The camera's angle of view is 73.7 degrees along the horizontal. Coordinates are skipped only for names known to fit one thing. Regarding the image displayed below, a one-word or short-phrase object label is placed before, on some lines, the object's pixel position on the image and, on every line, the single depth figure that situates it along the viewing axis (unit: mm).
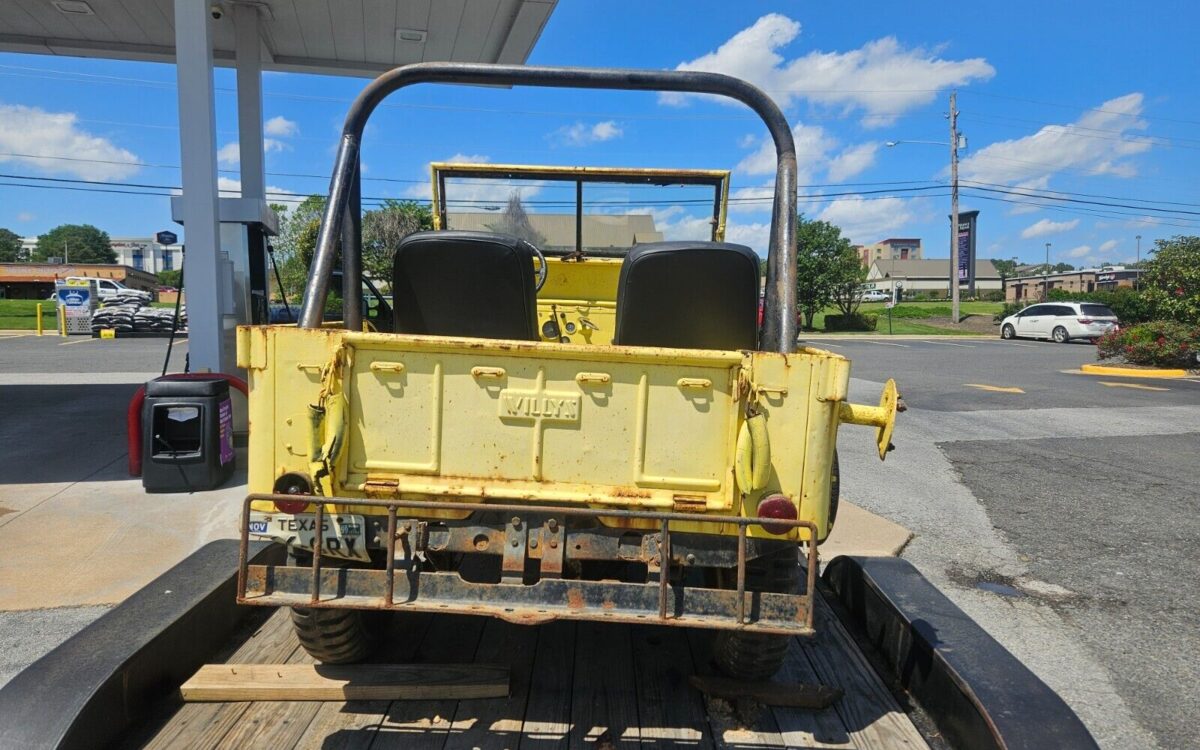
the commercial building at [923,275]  96062
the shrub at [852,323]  36844
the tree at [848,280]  36094
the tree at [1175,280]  19297
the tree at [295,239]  37375
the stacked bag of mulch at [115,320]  27406
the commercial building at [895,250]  127250
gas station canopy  8445
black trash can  6145
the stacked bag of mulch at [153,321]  27734
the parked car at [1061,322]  28028
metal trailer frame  2381
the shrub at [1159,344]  17922
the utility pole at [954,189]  39491
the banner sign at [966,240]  41375
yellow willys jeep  2525
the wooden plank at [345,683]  2977
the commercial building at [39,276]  61094
